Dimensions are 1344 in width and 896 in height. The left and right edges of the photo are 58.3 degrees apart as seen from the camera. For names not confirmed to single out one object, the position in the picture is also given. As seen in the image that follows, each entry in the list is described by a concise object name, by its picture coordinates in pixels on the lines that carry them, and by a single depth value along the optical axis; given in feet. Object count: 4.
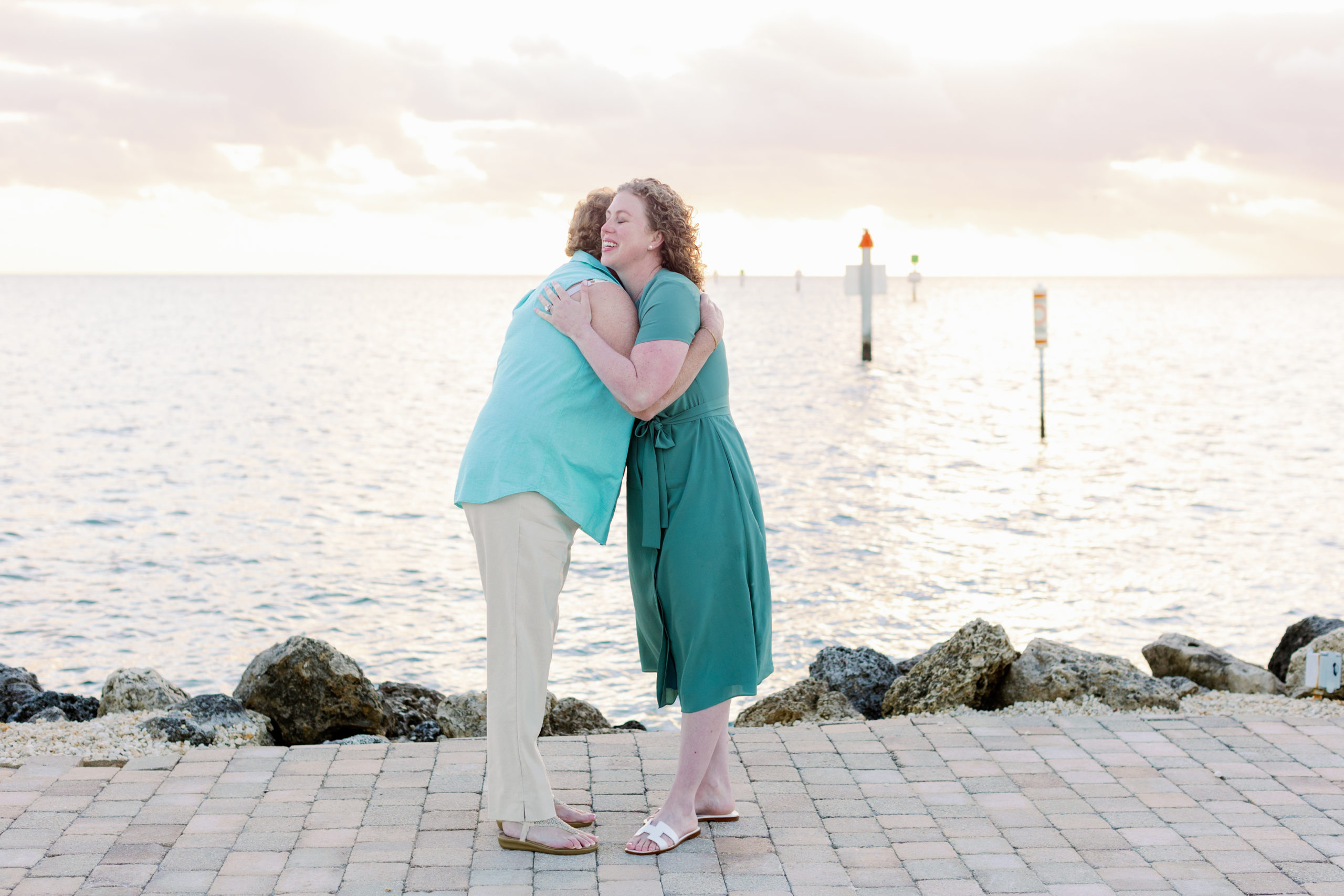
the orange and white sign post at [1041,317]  76.13
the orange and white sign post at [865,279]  111.34
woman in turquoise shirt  11.96
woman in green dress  12.17
